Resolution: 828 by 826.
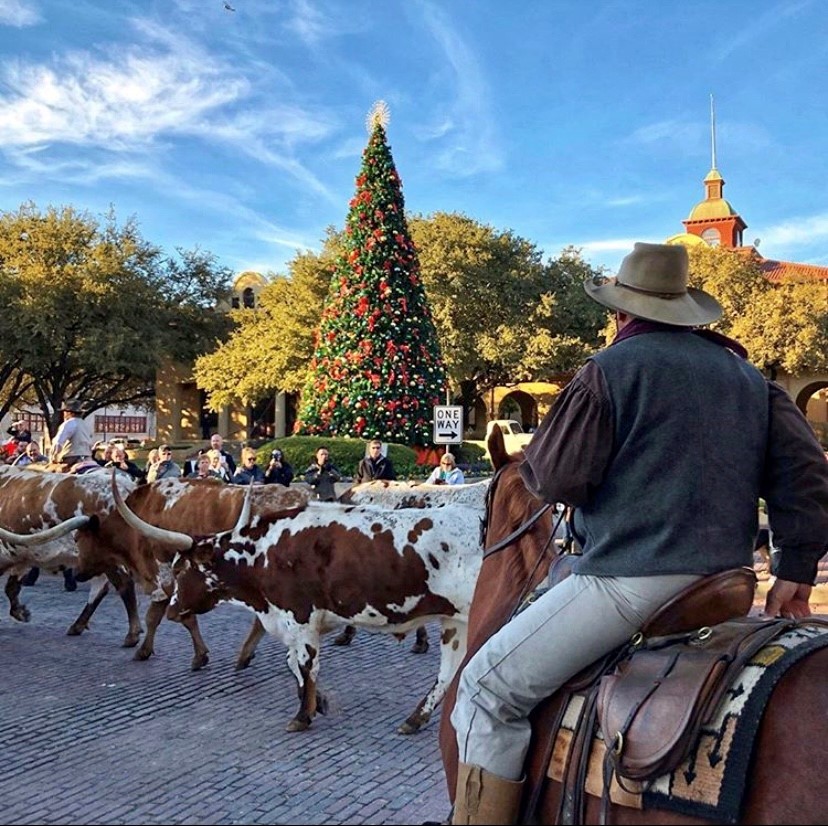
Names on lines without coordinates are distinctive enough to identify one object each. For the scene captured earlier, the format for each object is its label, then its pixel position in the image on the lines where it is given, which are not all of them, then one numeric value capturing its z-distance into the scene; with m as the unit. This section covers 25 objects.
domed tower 58.79
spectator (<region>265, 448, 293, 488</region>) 14.12
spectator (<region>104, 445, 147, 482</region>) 12.80
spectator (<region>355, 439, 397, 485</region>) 13.77
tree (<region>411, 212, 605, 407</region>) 36.75
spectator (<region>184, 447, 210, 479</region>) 16.32
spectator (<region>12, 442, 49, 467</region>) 13.41
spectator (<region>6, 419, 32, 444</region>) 15.64
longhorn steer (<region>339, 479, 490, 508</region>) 9.08
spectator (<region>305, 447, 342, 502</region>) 13.89
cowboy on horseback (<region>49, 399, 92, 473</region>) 11.38
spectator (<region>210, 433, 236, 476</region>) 14.65
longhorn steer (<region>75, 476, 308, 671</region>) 7.91
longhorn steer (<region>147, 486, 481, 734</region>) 6.06
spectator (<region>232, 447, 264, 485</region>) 13.82
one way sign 15.86
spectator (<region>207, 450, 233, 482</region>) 13.94
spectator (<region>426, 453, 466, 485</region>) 13.94
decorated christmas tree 23.61
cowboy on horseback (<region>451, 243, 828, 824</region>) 2.39
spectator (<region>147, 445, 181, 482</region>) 13.16
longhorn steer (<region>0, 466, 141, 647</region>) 8.54
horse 2.01
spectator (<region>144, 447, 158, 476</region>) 14.61
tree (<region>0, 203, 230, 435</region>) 33.00
